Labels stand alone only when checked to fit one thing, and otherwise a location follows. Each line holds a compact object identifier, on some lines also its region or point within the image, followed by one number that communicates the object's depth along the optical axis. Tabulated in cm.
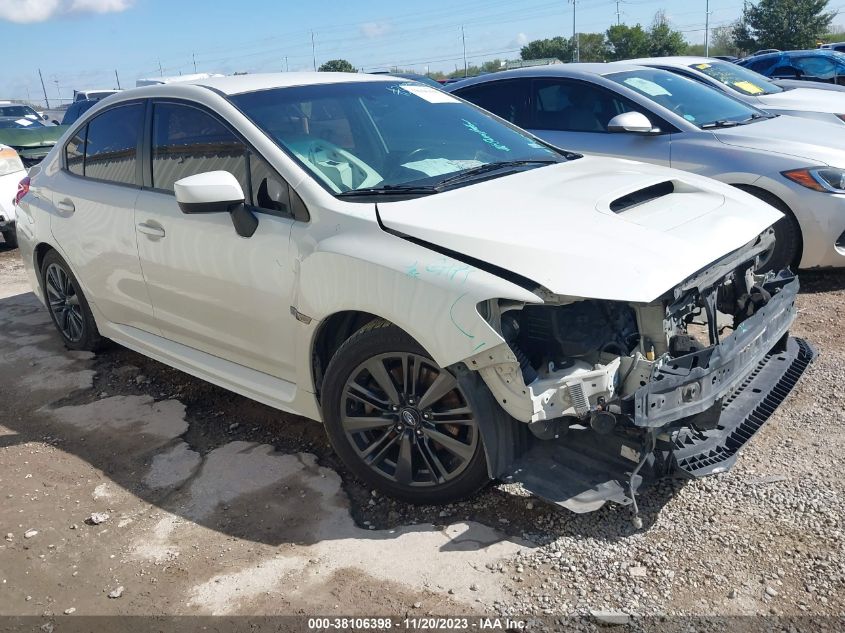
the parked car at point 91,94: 2268
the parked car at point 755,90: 851
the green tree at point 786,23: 4353
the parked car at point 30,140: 1448
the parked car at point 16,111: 1955
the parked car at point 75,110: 1805
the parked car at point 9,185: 919
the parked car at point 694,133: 545
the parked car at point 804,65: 1611
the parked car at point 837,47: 2390
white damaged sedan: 271
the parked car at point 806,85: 1102
